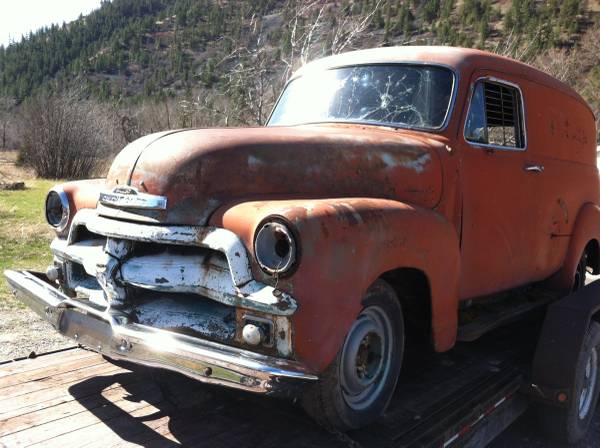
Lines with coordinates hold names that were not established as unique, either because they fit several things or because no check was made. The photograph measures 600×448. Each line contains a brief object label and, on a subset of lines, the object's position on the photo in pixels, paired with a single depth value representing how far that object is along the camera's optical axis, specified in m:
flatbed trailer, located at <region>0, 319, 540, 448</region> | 2.64
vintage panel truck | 2.35
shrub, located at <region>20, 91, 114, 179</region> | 27.89
